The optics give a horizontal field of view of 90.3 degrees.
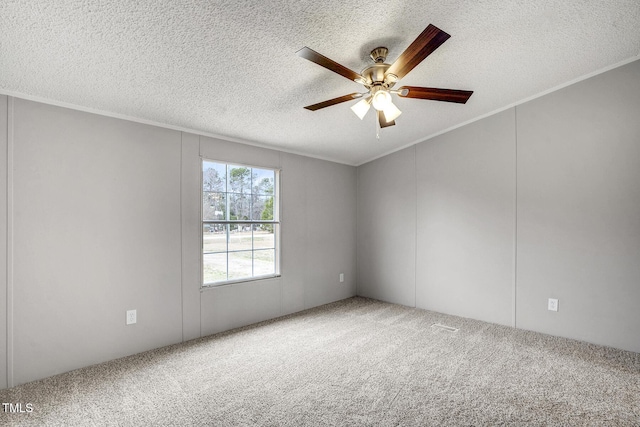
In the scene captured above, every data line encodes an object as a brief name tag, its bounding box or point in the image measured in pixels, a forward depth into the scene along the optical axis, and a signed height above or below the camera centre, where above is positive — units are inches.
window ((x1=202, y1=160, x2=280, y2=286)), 135.7 -4.3
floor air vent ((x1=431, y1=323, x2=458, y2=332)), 137.8 -50.7
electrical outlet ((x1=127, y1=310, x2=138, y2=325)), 111.4 -36.4
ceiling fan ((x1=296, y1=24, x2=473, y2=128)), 70.6 +33.6
